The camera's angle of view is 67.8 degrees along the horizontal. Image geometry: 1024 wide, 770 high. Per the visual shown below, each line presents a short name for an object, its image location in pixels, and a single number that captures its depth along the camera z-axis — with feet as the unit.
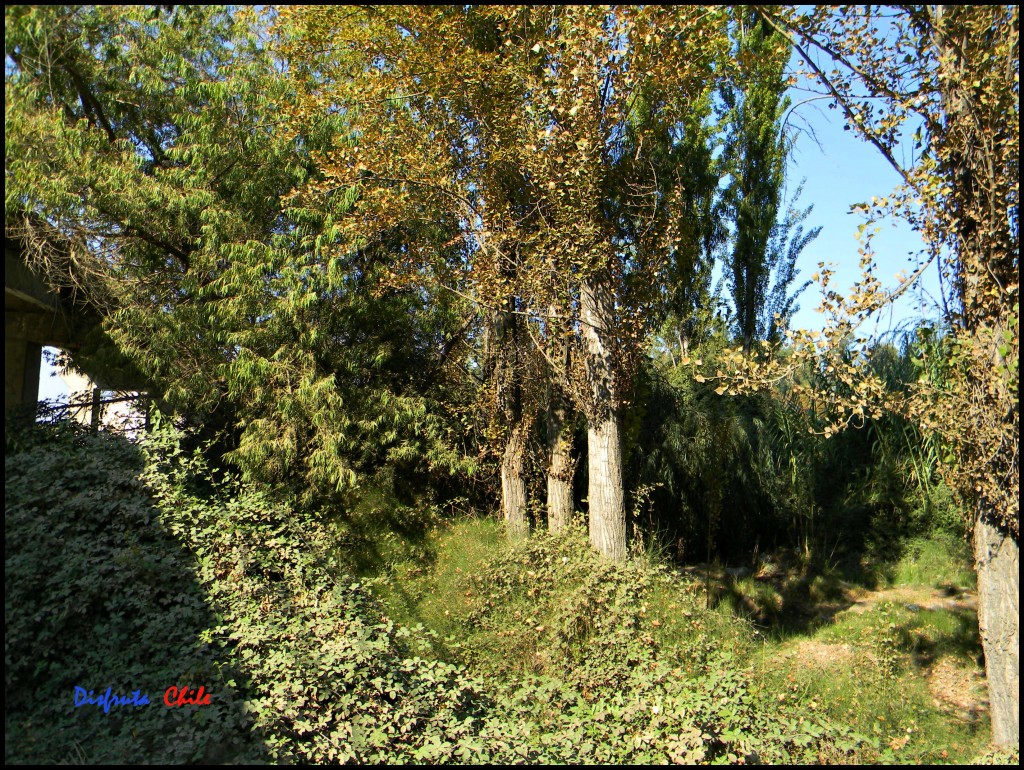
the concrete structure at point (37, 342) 24.18
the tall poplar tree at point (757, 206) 39.22
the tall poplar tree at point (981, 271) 16.51
